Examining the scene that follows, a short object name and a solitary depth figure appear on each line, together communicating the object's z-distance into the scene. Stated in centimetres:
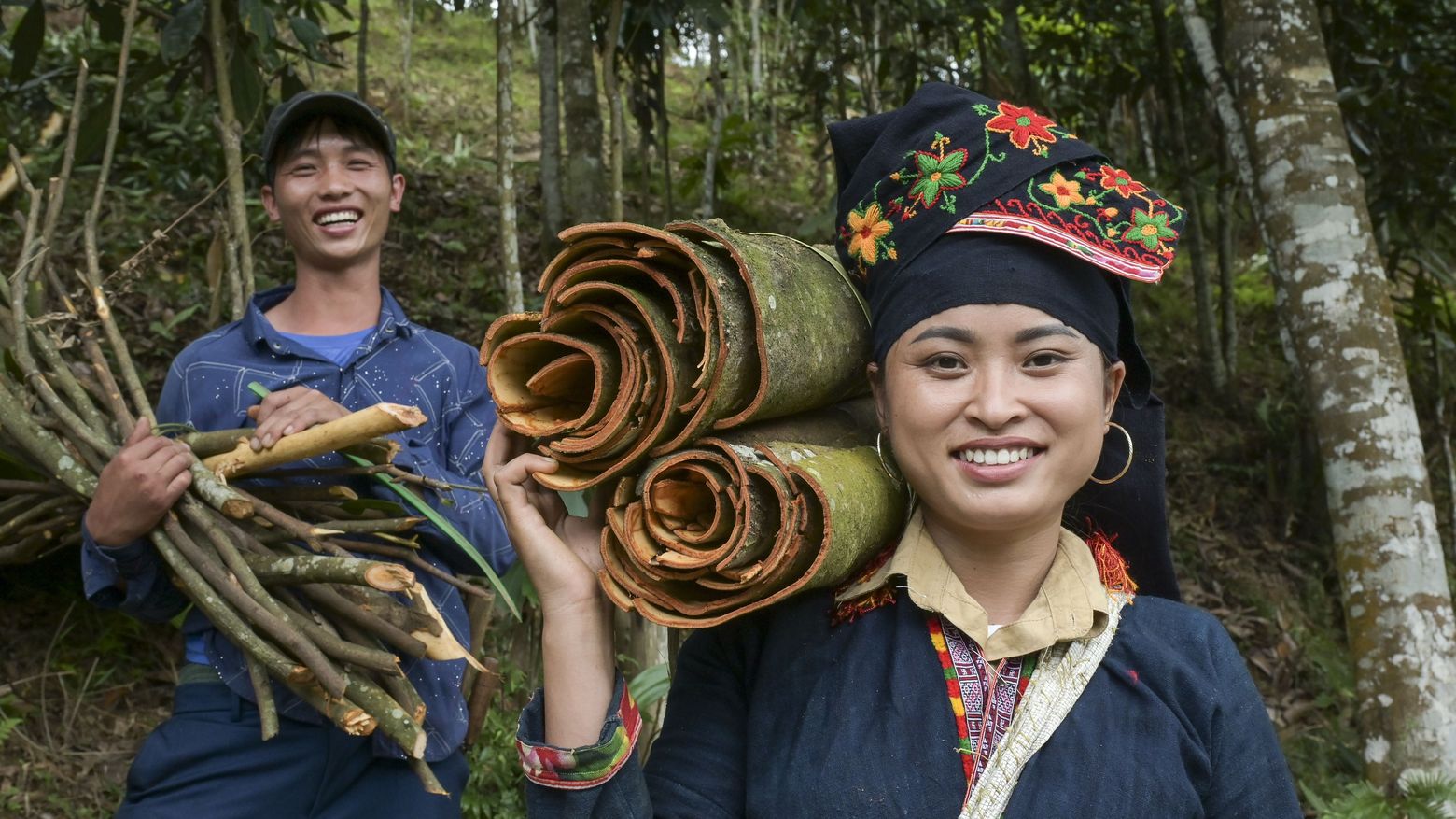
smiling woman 156
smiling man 241
